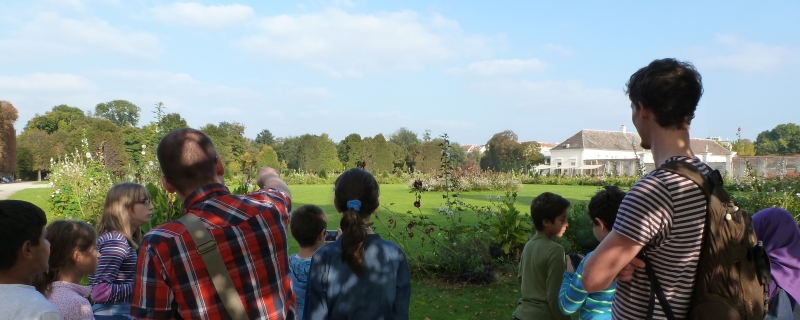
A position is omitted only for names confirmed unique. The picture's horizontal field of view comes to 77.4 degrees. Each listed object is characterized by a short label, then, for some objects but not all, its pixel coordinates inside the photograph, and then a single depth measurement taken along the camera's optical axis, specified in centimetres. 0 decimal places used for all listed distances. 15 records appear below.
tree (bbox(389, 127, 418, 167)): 10050
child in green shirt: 317
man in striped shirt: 156
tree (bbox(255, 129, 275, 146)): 8662
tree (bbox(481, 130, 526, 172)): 5678
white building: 6668
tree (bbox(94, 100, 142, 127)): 11079
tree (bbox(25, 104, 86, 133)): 7487
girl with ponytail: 253
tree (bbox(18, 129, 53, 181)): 4450
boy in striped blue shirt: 262
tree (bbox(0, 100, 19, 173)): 3222
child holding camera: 373
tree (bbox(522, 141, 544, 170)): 5744
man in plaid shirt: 168
